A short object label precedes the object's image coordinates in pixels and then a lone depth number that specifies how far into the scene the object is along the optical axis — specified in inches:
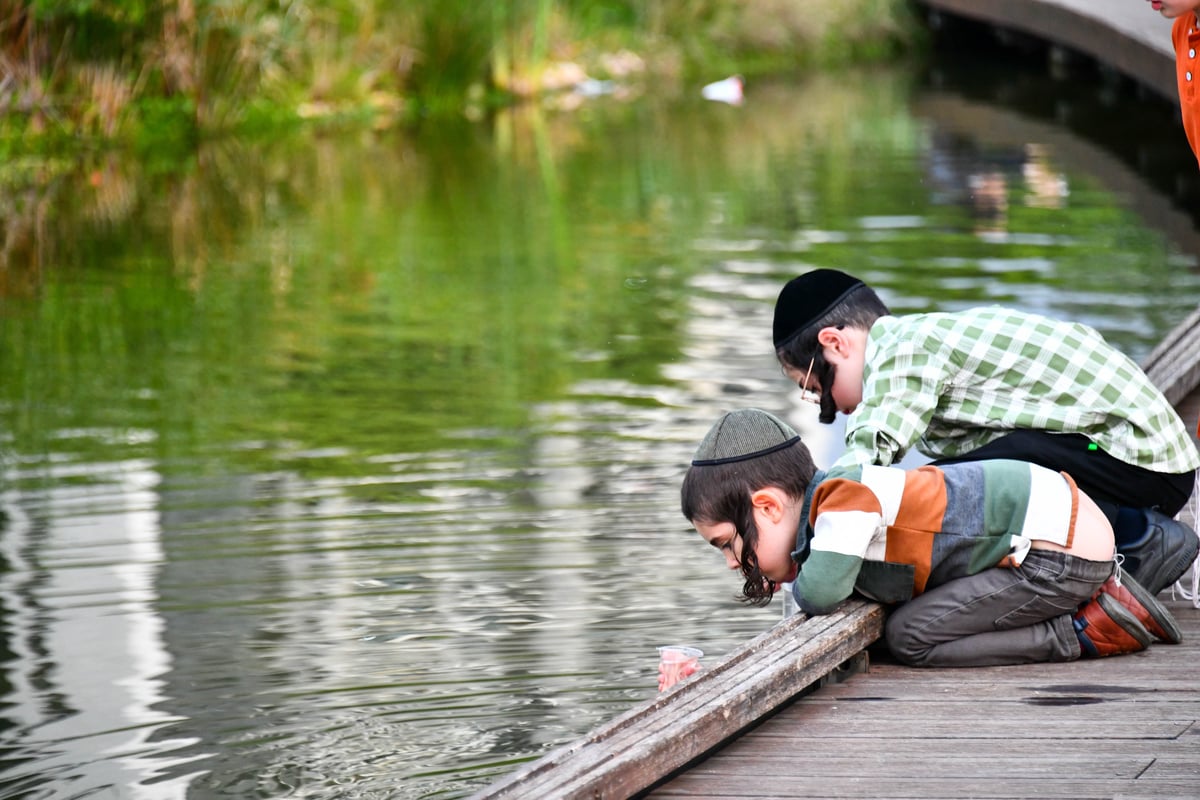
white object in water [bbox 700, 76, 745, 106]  1625.2
